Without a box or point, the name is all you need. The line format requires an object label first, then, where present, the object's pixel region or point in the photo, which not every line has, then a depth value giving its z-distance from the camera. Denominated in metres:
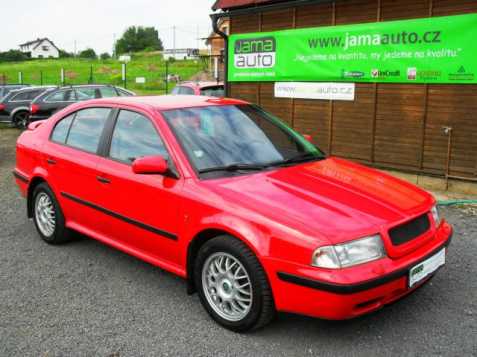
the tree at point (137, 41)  128.62
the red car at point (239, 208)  3.28
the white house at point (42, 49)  138.00
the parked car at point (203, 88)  13.95
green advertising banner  7.76
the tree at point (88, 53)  118.92
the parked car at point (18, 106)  19.19
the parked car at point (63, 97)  16.73
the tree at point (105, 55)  109.81
